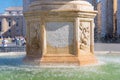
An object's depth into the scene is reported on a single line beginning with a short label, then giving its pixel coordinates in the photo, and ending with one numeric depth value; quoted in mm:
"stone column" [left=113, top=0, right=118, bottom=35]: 58719
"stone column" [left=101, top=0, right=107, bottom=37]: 57666
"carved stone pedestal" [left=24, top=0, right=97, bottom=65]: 11188
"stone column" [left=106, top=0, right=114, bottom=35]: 56906
